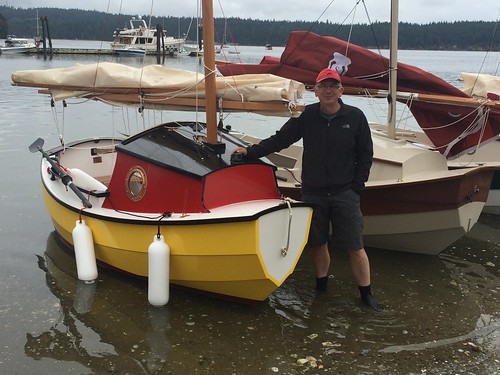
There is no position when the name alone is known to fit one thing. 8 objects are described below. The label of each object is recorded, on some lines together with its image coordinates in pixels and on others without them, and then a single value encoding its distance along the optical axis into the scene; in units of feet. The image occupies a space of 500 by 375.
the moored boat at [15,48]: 232.32
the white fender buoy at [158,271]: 17.65
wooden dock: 227.61
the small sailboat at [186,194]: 17.11
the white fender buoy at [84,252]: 19.99
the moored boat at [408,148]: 22.90
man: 17.58
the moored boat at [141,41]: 241.14
